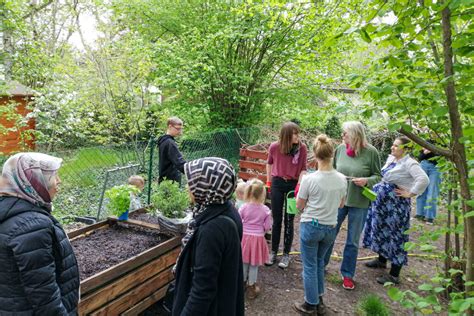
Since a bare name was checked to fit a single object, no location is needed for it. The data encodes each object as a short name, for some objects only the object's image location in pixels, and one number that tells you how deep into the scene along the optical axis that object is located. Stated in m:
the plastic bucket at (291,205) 4.20
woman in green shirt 3.84
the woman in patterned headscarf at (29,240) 1.73
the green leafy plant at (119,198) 3.49
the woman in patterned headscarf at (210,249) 1.84
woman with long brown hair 4.26
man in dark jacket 4.39
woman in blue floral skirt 4.06
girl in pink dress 3.81
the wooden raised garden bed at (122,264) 2.56
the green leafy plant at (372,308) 3.64
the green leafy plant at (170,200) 3.44
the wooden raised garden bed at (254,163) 6.62
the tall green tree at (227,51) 8.15
